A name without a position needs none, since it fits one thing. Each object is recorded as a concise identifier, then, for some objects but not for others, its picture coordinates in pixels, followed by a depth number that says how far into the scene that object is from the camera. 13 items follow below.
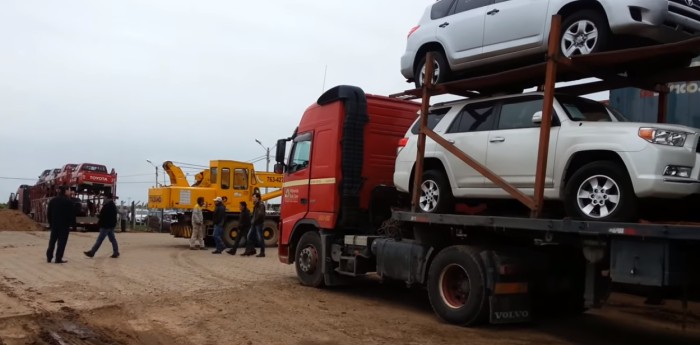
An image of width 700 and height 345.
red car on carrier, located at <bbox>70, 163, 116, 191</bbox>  29.34
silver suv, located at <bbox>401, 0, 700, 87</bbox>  6.31
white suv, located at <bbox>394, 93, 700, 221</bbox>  5.57
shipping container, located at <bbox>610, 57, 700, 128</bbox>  10.04
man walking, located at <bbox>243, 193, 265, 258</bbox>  16.53
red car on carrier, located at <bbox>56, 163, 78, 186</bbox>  30.68
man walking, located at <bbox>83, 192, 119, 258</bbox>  14.80
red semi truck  5.69
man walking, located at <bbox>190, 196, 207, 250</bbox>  18.62
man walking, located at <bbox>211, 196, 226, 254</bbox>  17.78
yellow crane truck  20.39
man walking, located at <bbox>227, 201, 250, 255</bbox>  16.95
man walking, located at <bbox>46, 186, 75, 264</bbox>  13.41
